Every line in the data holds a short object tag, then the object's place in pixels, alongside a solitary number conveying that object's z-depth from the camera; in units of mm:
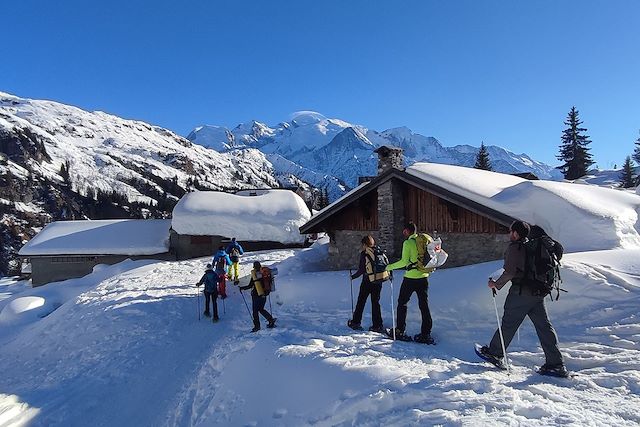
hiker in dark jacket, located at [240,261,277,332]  9789
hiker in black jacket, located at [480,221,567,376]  5645
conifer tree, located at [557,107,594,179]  52375
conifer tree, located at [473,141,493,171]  54806
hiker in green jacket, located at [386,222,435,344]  7609
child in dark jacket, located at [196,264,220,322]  12281
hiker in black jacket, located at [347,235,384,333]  8586
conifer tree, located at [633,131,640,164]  63006
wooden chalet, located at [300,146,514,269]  13078
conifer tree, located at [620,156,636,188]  51659
